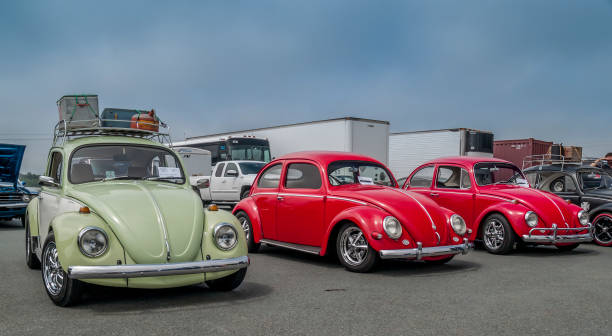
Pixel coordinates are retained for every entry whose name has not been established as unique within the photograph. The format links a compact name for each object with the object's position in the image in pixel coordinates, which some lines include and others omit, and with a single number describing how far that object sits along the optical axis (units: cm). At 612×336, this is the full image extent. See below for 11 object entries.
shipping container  2712
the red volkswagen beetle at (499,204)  896
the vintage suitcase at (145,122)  764
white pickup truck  1847
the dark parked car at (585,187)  1099
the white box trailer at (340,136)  2045
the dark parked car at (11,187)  1284
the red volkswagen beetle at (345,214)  679
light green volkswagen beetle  472
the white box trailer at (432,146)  2311
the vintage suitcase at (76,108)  917
